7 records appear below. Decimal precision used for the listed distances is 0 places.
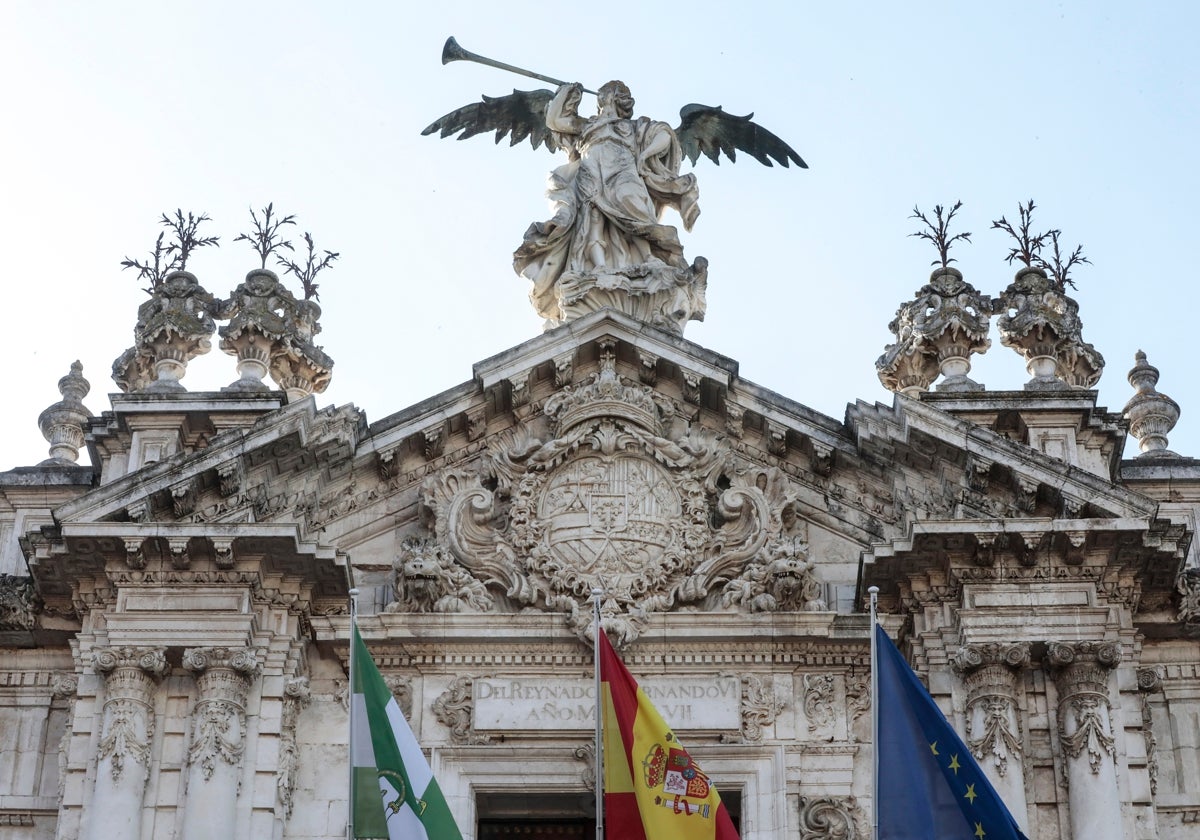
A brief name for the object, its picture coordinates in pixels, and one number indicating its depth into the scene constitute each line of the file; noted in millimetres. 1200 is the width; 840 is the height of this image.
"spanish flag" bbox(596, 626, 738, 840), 19234
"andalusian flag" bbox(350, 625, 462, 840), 19141
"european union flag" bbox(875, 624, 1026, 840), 18906
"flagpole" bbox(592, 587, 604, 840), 19328
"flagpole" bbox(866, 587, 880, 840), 18984
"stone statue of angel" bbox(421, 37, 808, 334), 24156
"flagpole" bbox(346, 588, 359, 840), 19156
